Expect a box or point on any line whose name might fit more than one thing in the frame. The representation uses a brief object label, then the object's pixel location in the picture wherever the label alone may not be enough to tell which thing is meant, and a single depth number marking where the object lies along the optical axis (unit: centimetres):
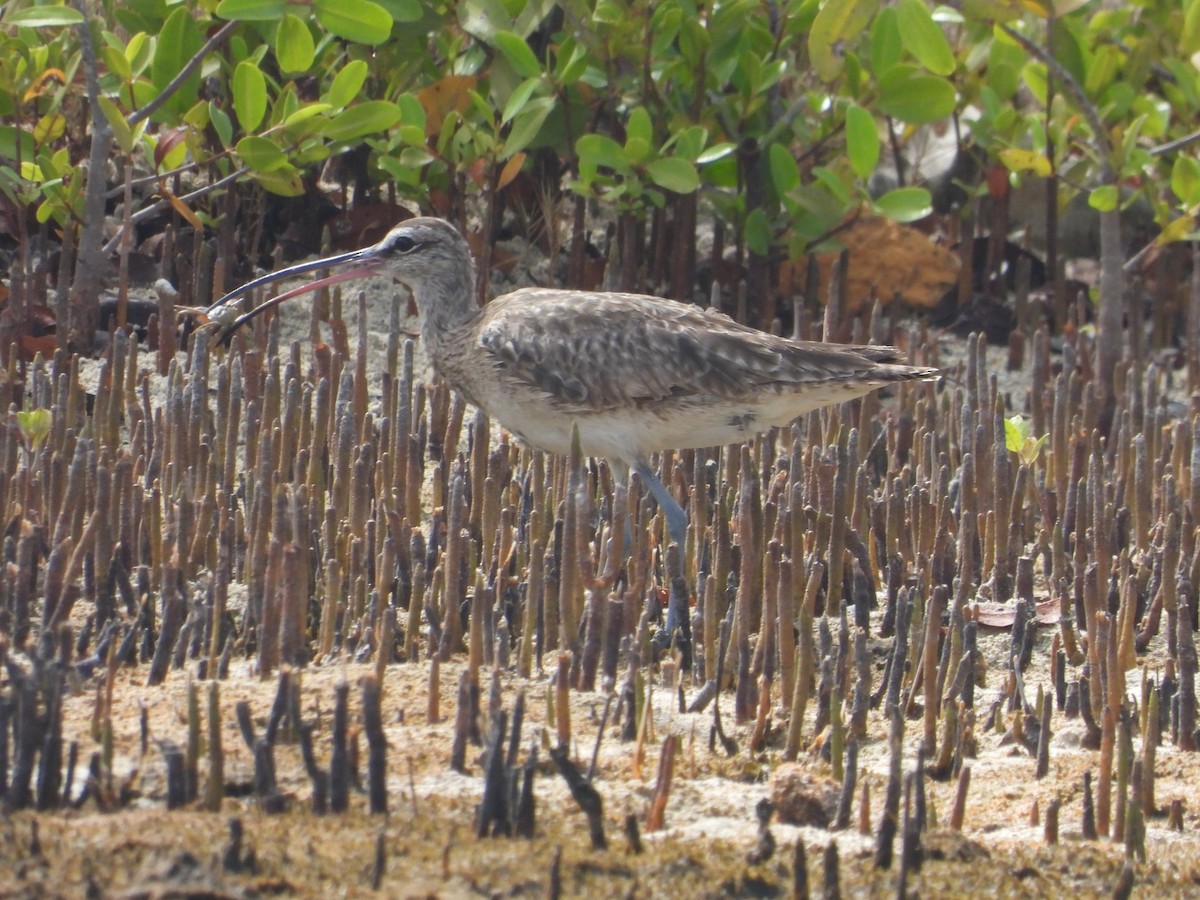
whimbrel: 1028
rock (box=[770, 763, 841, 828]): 658
